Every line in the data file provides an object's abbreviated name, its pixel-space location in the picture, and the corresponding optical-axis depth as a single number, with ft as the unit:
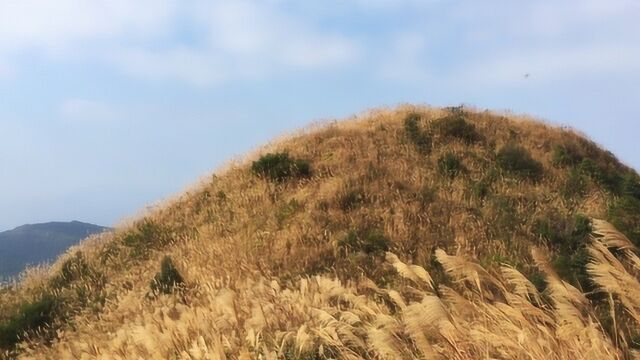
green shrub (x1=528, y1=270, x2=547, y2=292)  22.31
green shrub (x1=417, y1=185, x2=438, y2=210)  36.06
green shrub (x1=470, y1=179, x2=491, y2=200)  38.97
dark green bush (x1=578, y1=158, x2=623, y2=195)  47.55
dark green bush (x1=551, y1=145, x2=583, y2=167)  50.31
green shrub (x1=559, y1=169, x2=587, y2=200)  43.09
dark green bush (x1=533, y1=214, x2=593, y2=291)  25.32
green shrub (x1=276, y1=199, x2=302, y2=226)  36.35
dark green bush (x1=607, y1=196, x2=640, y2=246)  28.74
